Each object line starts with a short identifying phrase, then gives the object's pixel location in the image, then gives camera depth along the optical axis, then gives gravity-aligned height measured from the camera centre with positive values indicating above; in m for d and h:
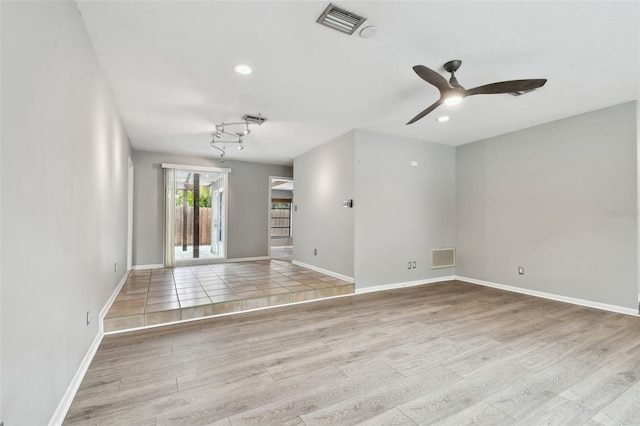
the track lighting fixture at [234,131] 4.17 +1.36
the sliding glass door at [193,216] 6.21 -0.01
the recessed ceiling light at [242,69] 2.76 +1.40
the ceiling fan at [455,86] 2.41 +1.12
